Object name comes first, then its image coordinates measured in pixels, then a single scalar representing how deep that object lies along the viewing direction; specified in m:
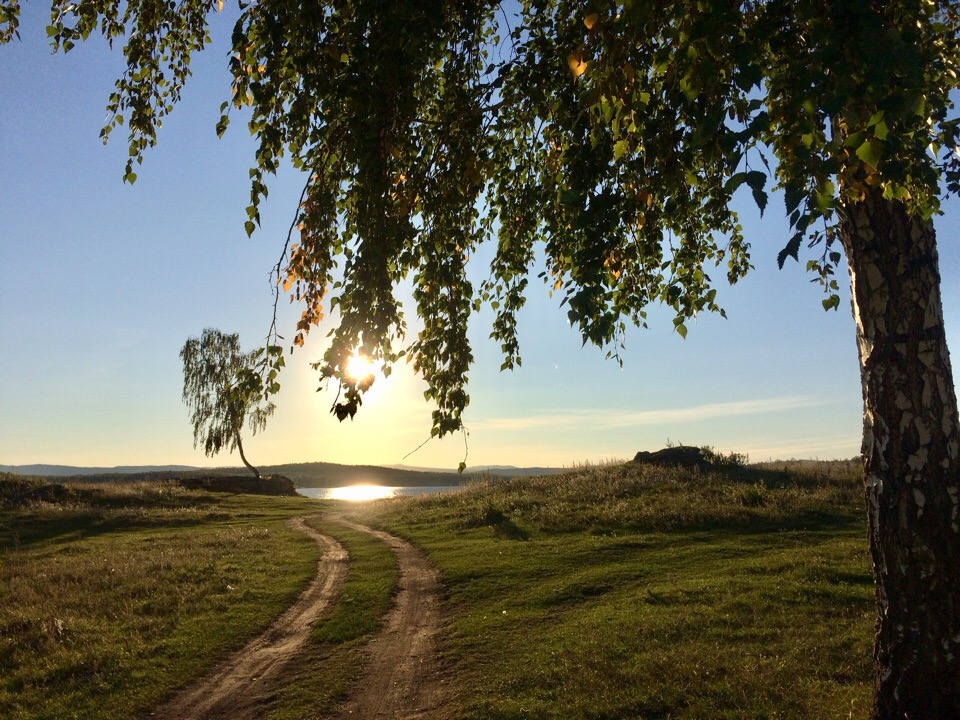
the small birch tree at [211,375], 53.91
